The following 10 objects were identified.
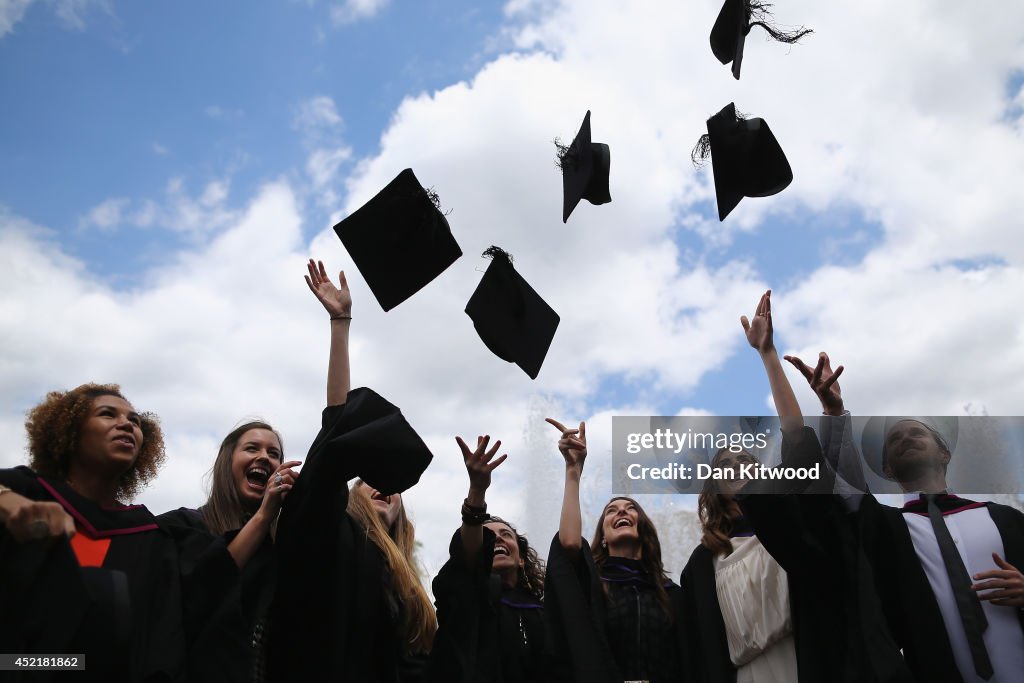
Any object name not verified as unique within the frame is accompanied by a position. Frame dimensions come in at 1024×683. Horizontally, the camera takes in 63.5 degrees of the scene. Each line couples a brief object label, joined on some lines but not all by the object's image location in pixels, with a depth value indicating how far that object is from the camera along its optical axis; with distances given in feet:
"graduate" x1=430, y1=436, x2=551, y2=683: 10.52
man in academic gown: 9.70
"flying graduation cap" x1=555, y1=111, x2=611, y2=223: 12.59
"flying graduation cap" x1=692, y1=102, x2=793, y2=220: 11.89
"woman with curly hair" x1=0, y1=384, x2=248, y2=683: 7.32
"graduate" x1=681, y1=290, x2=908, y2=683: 10.02
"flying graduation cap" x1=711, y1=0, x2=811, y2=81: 10.39
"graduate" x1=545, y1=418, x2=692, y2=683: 10.96
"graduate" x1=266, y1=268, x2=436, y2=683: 9.28
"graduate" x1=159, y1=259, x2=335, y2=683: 8.26
